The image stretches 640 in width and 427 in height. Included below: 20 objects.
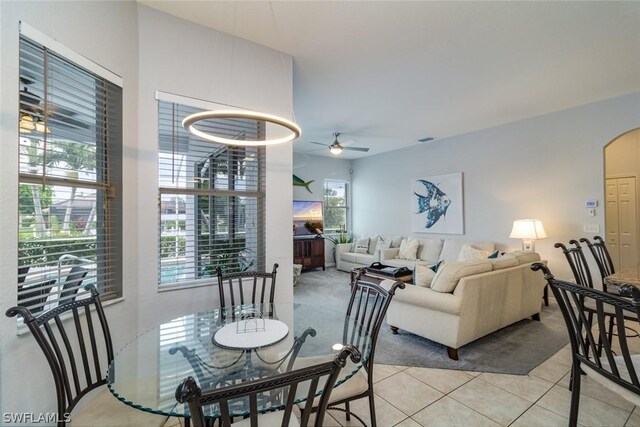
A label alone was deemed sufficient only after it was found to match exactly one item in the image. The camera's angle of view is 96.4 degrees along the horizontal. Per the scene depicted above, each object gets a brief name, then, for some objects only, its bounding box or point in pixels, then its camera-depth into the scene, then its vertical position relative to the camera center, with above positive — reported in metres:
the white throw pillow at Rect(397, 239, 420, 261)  6.12 -0.79
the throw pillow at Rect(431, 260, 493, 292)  2.77 -0.59
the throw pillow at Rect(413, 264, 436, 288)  3.07 -0.69
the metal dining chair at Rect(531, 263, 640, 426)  1.32 -0.72
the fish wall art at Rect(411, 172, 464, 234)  5.93 +0.20
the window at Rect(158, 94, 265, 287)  2.36 +0.13
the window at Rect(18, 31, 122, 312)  1.56 +0.22
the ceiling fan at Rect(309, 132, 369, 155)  5.18 +1.22
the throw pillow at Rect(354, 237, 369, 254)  7.04 -0.80
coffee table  4.37 -0.99
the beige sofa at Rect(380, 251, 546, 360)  2.73 -0.95
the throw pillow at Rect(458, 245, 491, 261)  4.70 -0.68
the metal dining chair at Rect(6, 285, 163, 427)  1.25 -0.79
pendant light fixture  1.61 +0.56
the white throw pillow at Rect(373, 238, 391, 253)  6.65 -0.73
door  5.21 -0.17
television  7.26 -0.10
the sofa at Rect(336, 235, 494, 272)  5.59 -0.84
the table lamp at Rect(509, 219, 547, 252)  4.42 -0.27
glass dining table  1.25 -0.76
